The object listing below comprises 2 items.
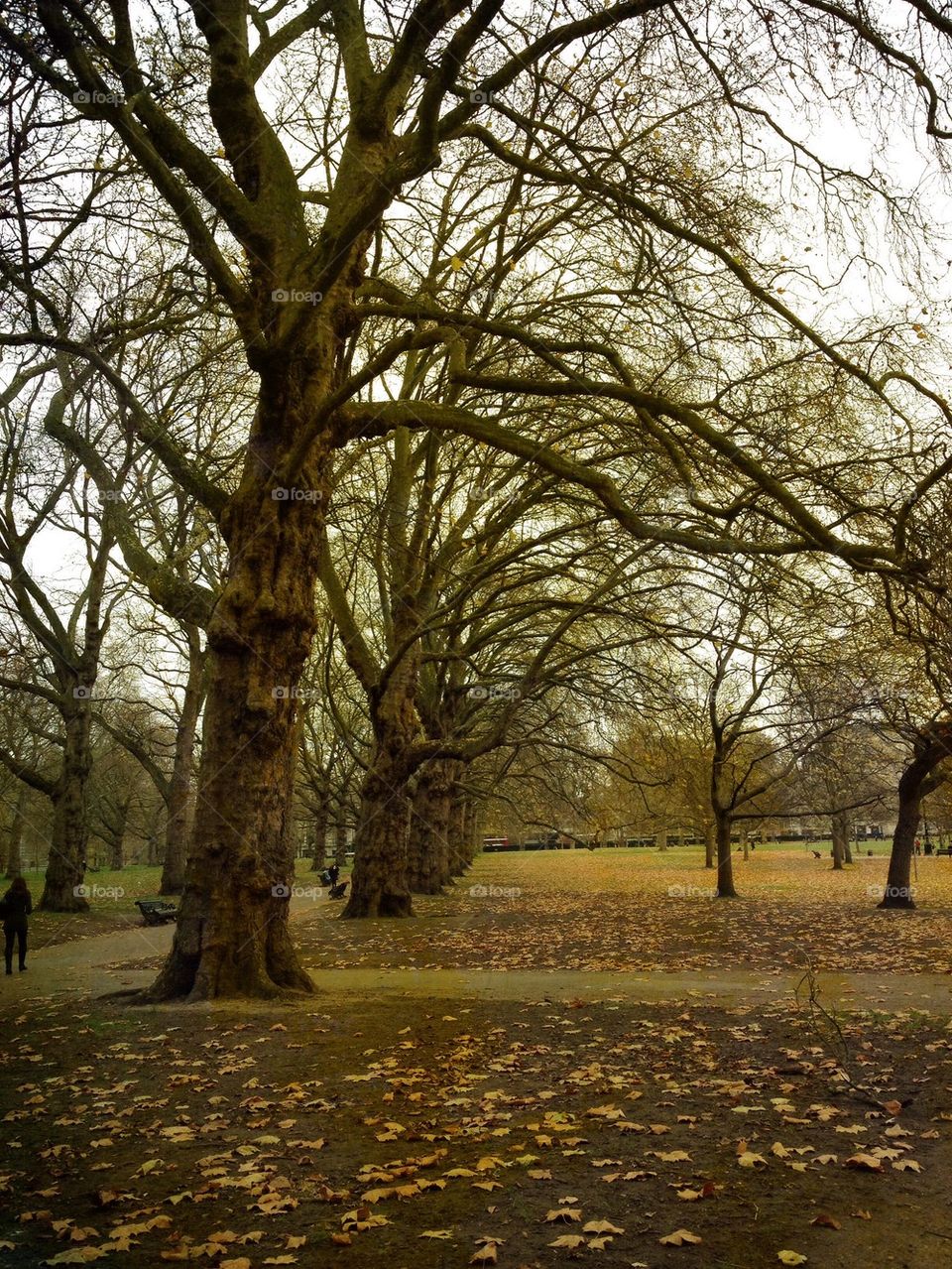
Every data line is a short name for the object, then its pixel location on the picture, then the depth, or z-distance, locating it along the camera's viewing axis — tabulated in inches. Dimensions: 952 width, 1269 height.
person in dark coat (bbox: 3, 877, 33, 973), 516.1
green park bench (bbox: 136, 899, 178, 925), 803.4
